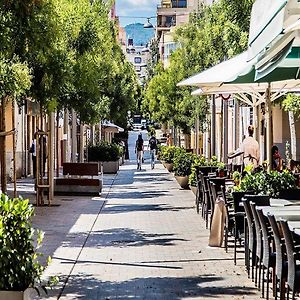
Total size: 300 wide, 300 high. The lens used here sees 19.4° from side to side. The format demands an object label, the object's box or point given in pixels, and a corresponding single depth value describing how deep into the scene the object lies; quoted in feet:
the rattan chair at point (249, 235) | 34.93
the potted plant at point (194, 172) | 79.67
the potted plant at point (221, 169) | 66.87
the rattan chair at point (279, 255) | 28.37
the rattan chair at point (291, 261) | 26.61
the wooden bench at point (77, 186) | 89.92
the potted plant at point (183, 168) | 97.91
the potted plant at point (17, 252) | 22.93
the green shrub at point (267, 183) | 46.06
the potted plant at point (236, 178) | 51.67
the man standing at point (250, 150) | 69.92
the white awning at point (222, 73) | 49.31
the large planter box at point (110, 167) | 146.41
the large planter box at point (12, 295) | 22.50
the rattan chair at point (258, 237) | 32.89
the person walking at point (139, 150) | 161.17
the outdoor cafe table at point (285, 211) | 33.27
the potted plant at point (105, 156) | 145.69
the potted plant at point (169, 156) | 143.03
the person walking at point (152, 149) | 168.96
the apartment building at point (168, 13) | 436.35
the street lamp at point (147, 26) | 335.67
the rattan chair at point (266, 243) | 31.27
